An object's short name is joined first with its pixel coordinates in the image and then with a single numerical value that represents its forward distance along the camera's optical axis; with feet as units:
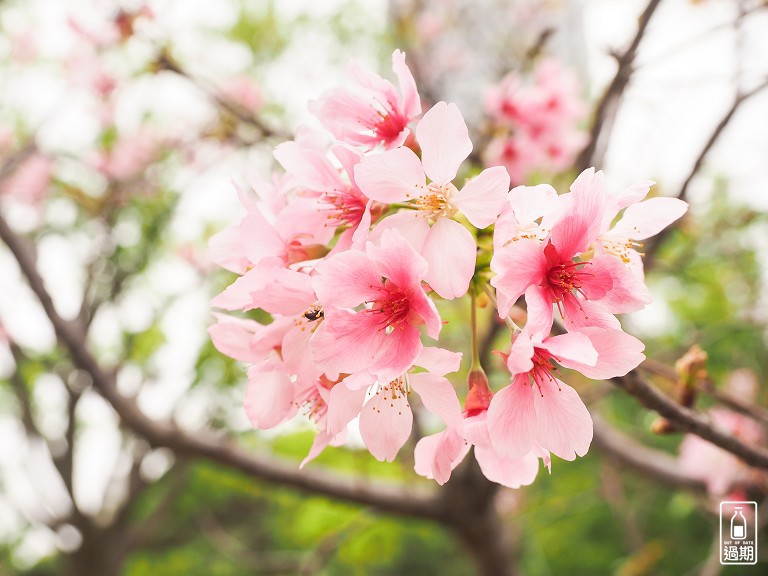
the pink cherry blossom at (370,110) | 1.14
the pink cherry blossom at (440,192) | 1.04
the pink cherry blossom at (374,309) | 1.04
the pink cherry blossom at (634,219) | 1.08
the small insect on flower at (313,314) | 1.07
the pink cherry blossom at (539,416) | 1.05
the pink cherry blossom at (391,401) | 1.05
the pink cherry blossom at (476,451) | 1.06
